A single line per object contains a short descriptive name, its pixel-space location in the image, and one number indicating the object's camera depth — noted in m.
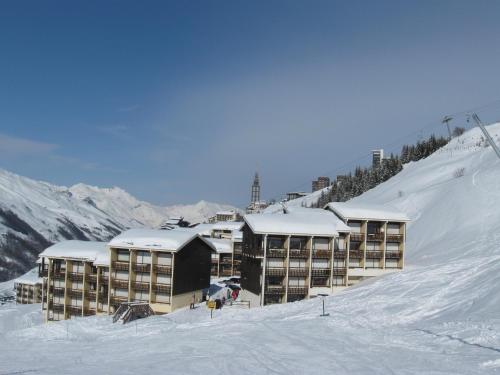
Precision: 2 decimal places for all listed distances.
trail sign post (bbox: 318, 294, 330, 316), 34.34
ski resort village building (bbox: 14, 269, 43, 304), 95.94
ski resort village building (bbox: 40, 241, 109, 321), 55.22
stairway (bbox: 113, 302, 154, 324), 44.06
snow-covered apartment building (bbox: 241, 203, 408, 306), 47.66
